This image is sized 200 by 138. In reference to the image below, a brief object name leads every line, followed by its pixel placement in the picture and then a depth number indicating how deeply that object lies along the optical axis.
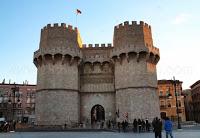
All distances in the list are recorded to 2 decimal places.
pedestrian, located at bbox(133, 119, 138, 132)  15.74
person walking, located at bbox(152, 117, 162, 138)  9.24
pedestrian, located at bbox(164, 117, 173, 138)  8.74
